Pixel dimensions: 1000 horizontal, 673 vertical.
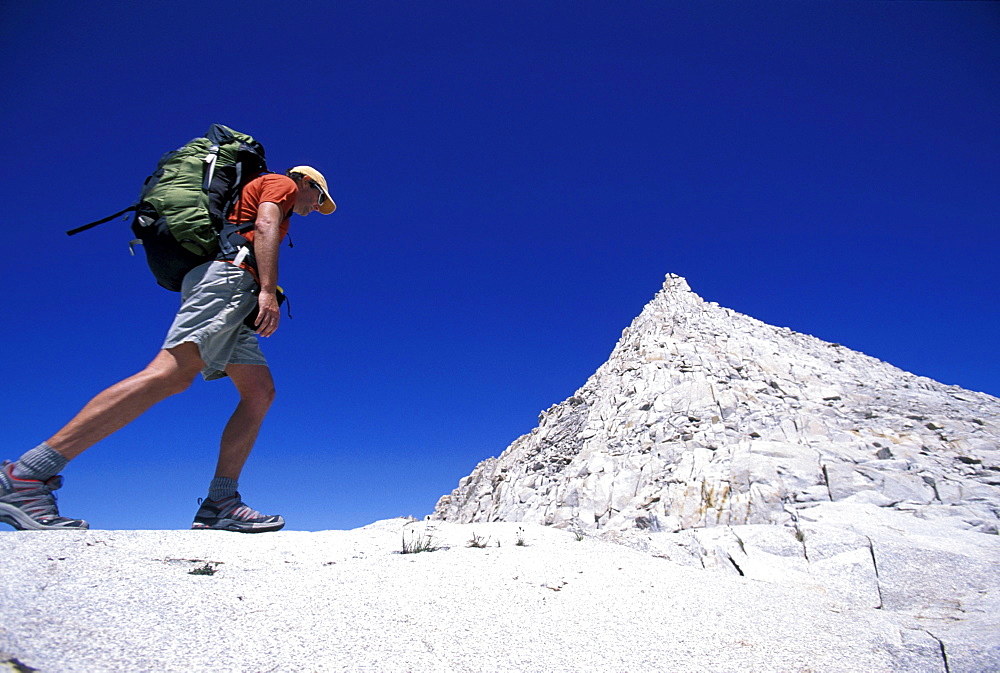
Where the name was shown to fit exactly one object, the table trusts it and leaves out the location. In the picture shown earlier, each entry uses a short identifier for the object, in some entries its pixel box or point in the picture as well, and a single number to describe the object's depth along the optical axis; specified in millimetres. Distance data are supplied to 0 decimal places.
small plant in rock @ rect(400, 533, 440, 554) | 4321
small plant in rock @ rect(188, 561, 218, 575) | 3174
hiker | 3553
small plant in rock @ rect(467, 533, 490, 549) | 4723
